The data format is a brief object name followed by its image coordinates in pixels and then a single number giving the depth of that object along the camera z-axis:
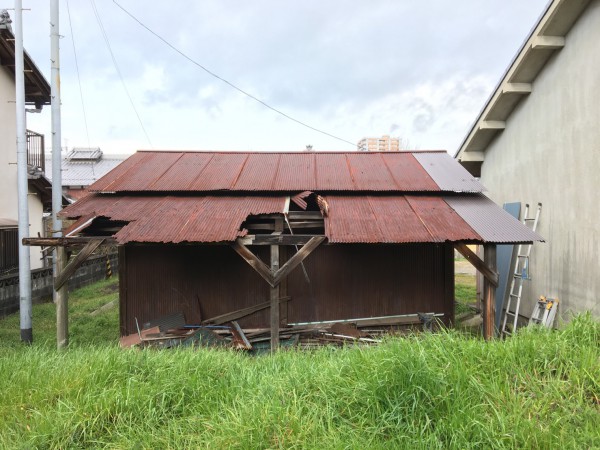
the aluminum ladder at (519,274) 8.48
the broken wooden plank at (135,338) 6.96
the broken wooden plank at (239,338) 6.78
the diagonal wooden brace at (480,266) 6.16
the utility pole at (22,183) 8.21
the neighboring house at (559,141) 6.74
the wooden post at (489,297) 6.21
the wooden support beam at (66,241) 6.20
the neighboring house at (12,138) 11.70
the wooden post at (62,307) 6.57
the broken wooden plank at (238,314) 7.82
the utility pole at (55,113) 9.88
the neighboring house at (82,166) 28.48
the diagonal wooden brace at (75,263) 6.20
